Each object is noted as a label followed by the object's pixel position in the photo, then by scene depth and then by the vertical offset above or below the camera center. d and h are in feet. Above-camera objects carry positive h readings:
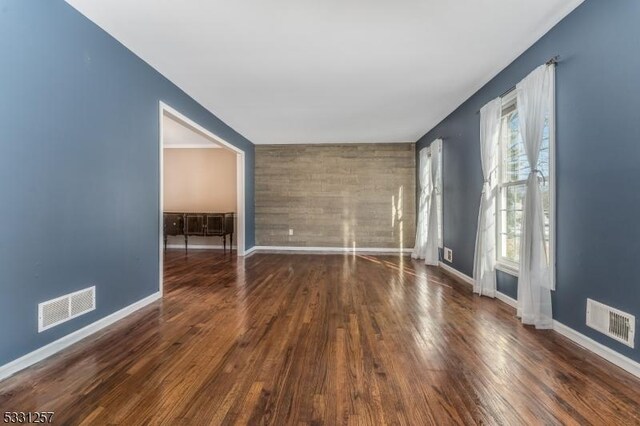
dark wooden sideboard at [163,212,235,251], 21.70 -0.86
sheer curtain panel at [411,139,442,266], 17.57 +0.28
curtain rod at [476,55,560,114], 8.03 +4.07
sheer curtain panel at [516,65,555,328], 8.26 -0.35
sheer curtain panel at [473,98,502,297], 11.12 +0.10
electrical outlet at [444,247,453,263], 15.71 -2.30
